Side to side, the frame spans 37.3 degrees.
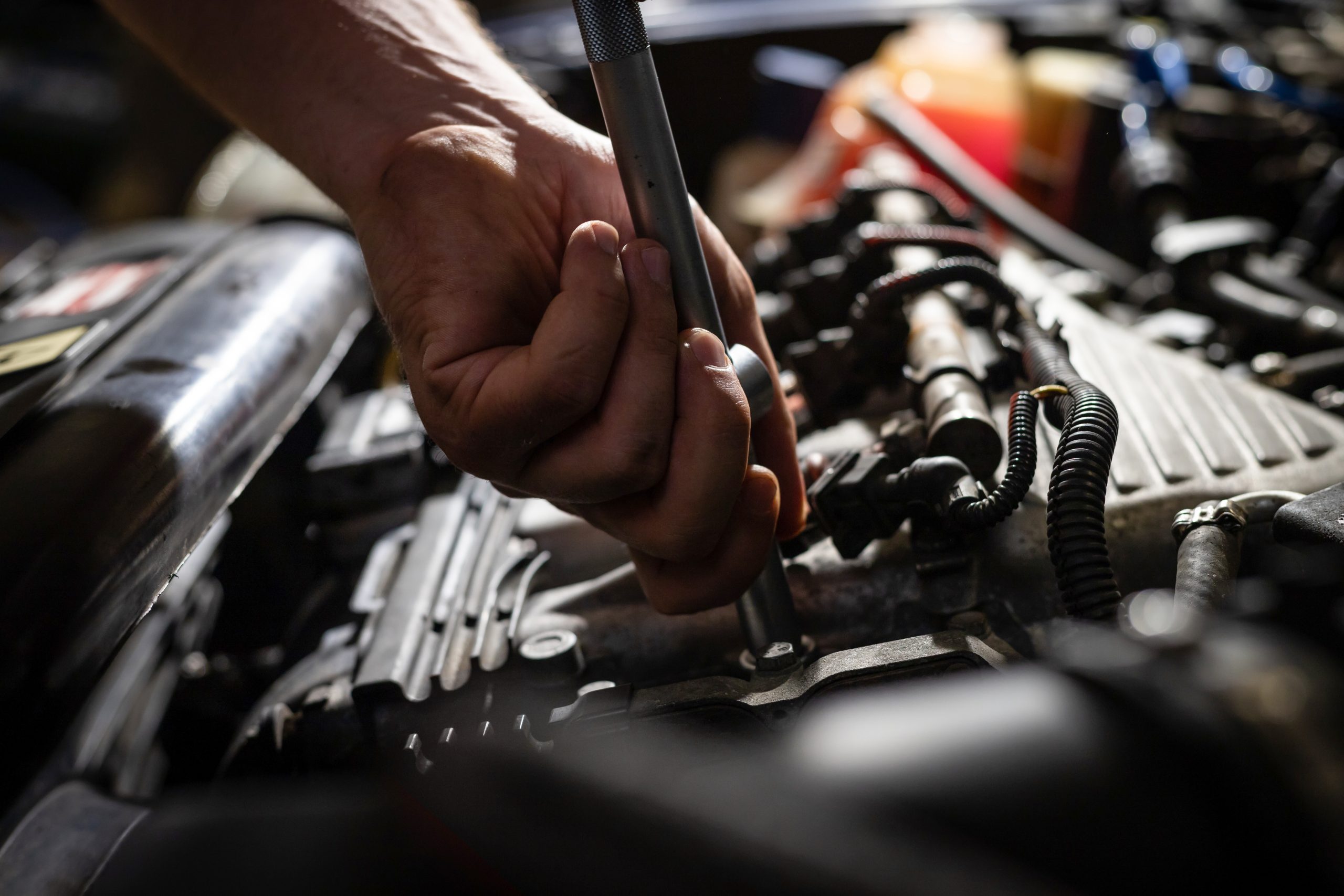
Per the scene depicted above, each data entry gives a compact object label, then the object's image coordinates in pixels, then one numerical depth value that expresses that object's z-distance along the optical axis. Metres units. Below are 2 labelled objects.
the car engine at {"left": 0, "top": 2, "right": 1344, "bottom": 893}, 0.34
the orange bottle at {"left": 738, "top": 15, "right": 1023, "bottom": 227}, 1.05
